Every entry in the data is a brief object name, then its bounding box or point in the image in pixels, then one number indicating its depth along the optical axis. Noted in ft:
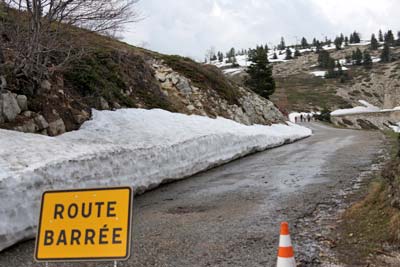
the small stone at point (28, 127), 33.22
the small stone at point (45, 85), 40.19
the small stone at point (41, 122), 35.60
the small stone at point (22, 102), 35.42
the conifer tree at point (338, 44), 629.51
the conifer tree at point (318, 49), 610.89
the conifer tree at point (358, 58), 498.69
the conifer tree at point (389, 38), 598.43
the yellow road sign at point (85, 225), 13.89
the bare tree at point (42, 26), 35.19
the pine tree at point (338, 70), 445.78
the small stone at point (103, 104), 49.42
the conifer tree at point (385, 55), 487.20
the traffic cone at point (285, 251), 14.36
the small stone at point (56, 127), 36.89
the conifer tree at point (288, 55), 610.89
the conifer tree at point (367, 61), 477.98
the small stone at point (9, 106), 33.26
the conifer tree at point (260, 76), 141.28
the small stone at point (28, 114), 35.21
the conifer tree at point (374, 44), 586.86
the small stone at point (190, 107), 69.67
